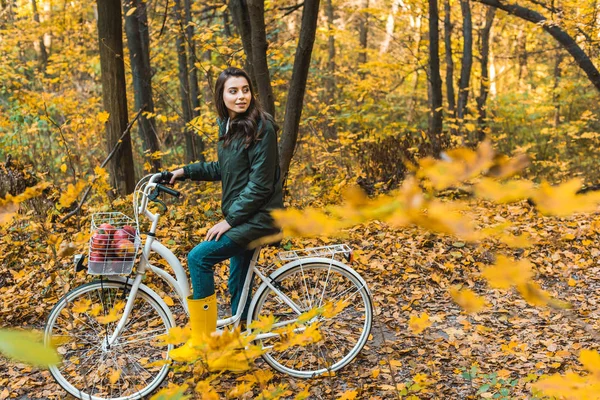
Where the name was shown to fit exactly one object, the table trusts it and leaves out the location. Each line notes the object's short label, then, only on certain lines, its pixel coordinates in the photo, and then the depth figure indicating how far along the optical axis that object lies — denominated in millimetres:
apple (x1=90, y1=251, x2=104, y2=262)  2754
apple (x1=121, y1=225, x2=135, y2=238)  2862
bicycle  2955
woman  2764
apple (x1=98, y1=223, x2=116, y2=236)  2771
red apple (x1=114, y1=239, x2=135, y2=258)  2787
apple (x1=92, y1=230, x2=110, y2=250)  2746
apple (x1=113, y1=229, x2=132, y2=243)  2787
